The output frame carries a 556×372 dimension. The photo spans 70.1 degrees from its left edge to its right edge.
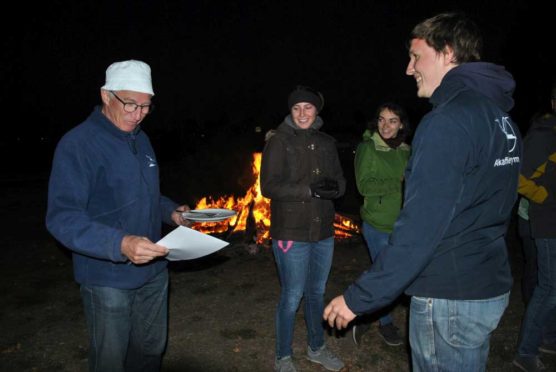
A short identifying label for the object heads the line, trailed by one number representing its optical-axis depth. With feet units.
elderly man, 8.34
